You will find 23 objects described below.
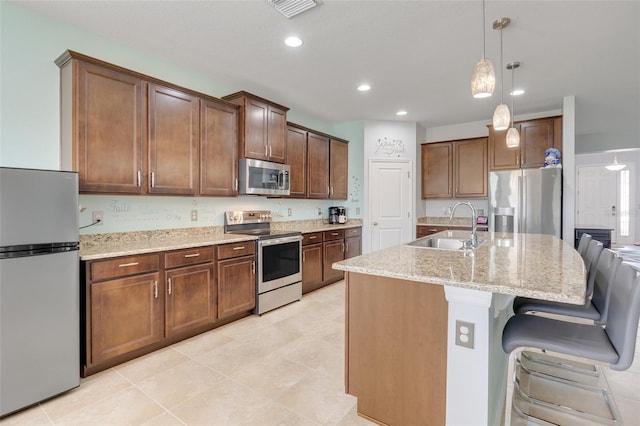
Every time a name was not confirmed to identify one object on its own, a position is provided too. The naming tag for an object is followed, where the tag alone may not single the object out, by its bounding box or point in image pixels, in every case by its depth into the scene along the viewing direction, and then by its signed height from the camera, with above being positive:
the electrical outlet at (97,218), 2.64 -0.06
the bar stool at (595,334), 1.39 -0.65
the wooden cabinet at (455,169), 5.14 +0.71
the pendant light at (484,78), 1.86 +0.79
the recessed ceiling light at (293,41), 2.67 +1.48
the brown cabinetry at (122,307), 2.21 -0.73
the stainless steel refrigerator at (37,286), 1.81 -0.47
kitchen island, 1.37 -0.58
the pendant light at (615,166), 7.50 +1.06
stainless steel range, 3.48 -0.57
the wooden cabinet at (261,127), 3.54 +1.01
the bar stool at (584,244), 2.71 -0.31
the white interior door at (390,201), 5.30 +0.16
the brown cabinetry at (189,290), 2.66 -0.72
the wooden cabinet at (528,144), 4.41 +0.97
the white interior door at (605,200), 8.46 +0.27
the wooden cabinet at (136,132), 2.34 +0.68
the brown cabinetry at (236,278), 3.08 -0.70
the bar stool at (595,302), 1.82 -0.62
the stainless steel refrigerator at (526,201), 4.12 +0.12
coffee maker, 5.37 -0.08
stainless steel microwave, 3.52 +0.40
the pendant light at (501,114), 2.44 +0.77
